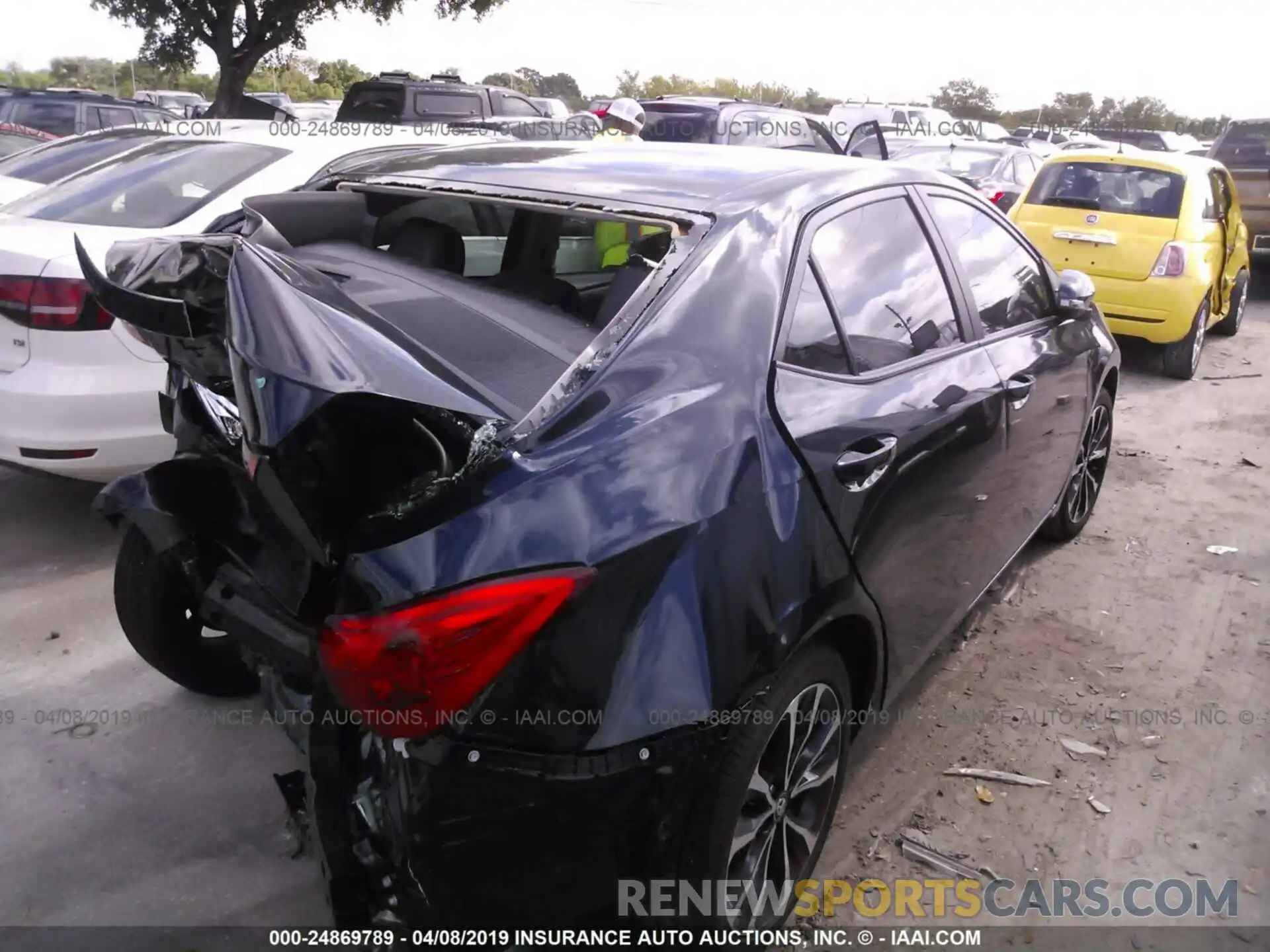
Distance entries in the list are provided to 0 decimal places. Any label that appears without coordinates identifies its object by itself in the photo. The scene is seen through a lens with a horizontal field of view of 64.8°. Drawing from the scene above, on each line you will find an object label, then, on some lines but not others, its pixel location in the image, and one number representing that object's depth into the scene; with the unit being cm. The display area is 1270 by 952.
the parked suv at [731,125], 1100
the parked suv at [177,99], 2522
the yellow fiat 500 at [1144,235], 726
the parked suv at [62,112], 1244
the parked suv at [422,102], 1188
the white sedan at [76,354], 386
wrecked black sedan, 173
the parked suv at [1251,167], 1084
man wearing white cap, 841
